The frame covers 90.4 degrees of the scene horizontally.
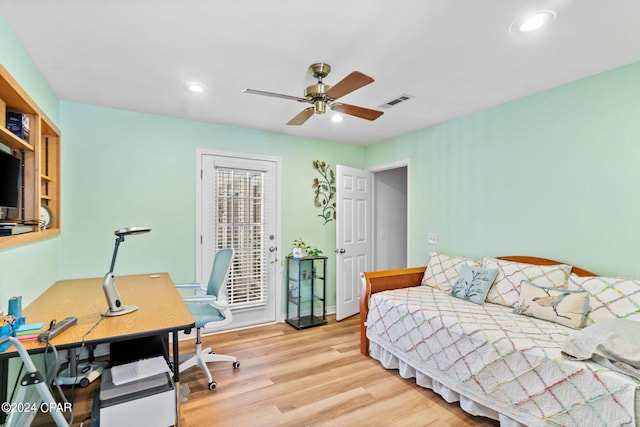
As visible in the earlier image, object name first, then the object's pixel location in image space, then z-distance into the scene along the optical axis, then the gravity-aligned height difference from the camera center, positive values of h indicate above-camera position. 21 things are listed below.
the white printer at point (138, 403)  1.56 -0.97
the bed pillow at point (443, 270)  3.08 -0.57
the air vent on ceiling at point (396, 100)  2.78 +1.02
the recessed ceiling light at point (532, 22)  1.65 +1.03
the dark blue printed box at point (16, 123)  1.89 +0.53
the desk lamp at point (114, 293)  1.80 -0.48
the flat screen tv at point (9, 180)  1.68 +0.17
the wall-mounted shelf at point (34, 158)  1.74 +0.38
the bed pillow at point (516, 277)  2.38 -0.50
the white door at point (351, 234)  4.04 -0.29
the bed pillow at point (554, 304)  2.12 -0.63
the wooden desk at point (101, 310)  1.50 -0.60
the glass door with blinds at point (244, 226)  3.56 -0.17
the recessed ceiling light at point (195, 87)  2.52 +1.01
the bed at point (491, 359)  1.57 -0.90
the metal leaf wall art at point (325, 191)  4.27 +0.30
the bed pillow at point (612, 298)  2.00 -0.54
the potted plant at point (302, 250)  3.90 -0.48
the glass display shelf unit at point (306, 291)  3.92 -1.02
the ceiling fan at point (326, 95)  1.88 +0.76
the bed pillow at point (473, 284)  2.69 -0.62
